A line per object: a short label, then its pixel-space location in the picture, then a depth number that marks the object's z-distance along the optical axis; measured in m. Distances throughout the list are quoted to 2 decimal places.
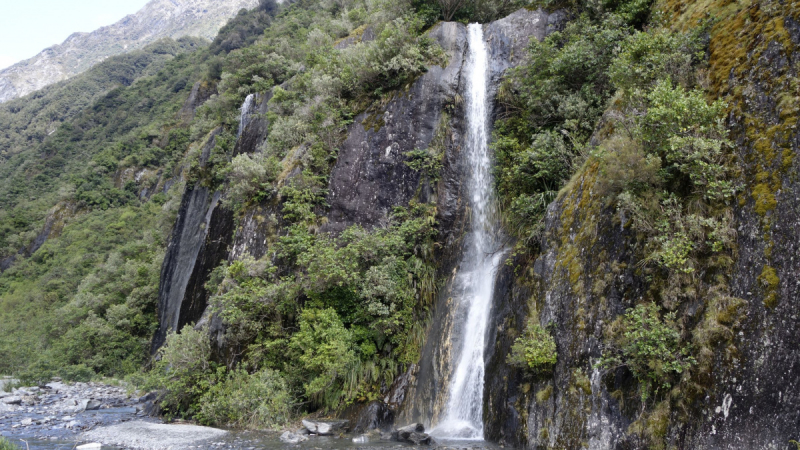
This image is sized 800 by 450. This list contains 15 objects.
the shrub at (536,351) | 8.48
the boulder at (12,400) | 17.14
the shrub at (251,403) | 11.95
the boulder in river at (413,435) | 9.82
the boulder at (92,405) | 16.86
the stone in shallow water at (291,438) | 10.45
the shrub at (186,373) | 13.70
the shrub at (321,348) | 12.18
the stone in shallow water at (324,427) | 11.18
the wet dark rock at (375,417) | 11.54
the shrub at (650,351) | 6.30
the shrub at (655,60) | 8.84
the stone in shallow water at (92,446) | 9.95
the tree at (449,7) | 20.27
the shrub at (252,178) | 17.19
